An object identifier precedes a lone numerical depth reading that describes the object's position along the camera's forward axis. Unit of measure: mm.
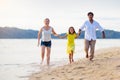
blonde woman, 15508
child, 15781
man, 14500
